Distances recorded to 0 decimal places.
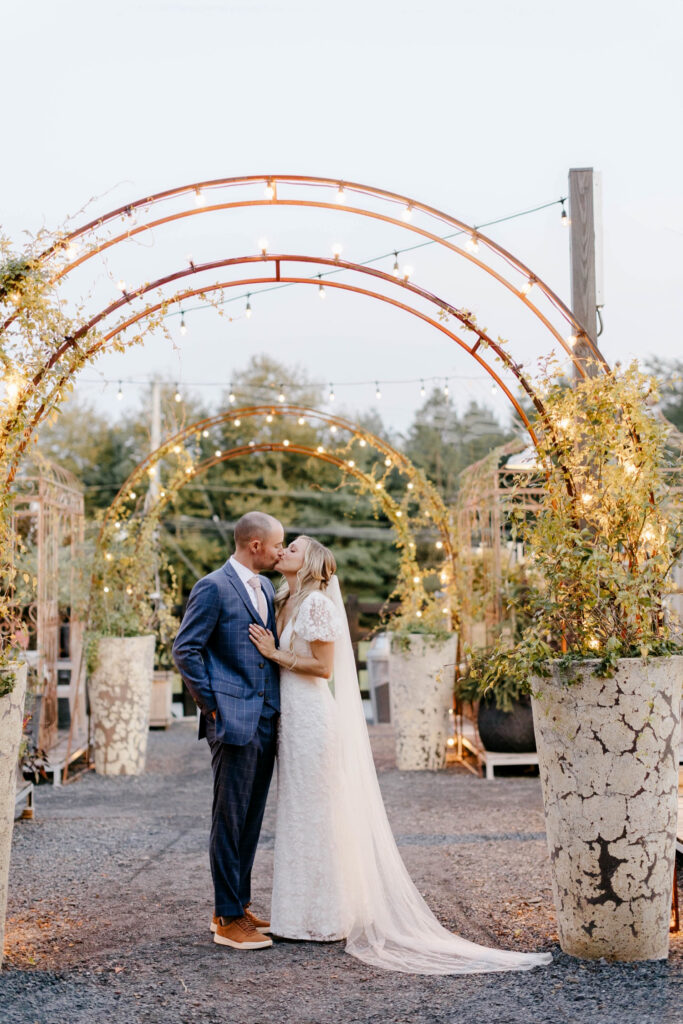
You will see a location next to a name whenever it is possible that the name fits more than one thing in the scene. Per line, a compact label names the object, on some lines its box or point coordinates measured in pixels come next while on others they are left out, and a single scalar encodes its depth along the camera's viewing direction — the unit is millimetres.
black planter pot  7301
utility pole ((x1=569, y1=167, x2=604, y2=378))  5590
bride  3588
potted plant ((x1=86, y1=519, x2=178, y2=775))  7797
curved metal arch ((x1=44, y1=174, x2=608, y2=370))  4961
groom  3535
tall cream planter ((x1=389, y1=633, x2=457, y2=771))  7828
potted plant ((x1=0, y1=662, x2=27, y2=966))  3078
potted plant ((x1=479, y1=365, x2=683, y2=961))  3180
